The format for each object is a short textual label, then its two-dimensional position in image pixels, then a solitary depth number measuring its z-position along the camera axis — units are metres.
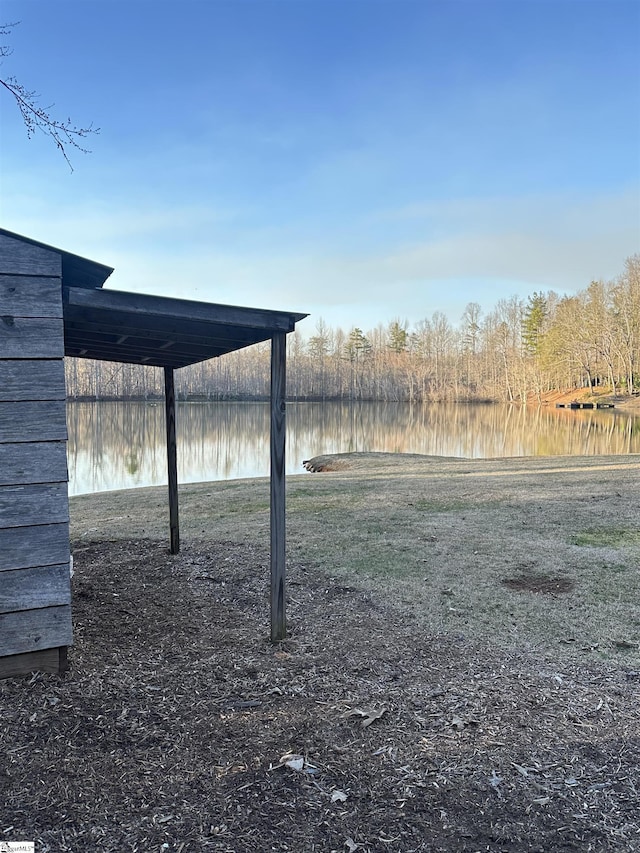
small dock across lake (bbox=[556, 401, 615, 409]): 46.79
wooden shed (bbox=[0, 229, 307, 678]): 2.81
